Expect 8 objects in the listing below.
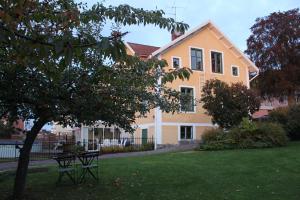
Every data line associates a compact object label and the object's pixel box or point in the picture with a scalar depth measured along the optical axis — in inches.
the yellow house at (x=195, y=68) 803.9
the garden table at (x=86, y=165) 345.0
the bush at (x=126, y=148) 725.7
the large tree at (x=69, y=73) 120.2
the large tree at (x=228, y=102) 713.2
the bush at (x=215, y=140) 603.7
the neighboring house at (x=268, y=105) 1165.7
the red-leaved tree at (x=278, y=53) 1001.8
